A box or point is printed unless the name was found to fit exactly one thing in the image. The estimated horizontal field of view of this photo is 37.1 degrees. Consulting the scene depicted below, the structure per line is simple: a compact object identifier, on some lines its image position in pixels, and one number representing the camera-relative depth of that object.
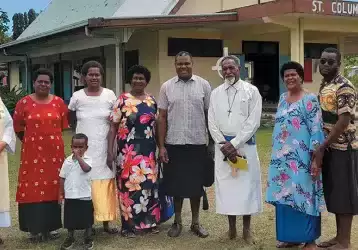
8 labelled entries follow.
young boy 4.83
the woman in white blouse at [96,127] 5.11
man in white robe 4.88
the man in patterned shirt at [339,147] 4.41
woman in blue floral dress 4.48
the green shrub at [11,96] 16.59
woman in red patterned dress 5.01
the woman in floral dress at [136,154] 5.16
